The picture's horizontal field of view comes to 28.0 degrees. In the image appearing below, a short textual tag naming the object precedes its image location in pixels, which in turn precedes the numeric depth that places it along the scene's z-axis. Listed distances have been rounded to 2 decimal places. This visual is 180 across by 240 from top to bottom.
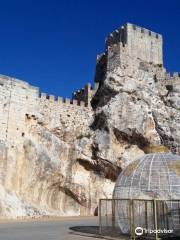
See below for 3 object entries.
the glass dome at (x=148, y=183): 12.45
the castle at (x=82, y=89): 26.34
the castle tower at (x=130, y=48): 33.11
